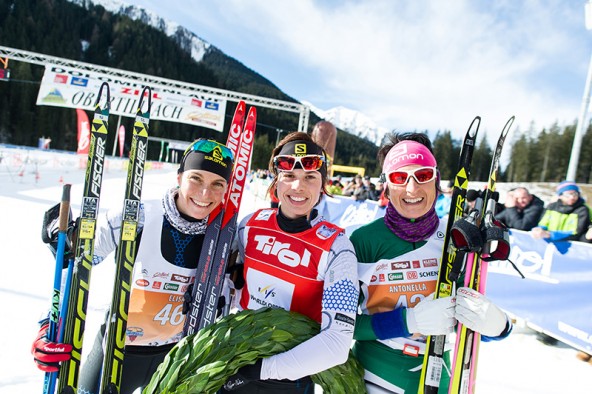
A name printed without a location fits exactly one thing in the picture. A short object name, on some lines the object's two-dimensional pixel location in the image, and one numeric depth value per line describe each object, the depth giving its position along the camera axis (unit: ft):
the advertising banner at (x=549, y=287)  13.23
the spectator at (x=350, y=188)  41.66
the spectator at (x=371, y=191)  34.71
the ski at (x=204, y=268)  6.17
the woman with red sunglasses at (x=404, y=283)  5.16
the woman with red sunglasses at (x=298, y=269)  4.66
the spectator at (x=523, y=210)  17.28
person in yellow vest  14.84
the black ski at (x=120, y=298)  6.09
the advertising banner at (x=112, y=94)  49.29
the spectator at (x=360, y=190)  33.95
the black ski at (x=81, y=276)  6.13
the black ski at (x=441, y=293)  5.24
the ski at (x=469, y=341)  5.43
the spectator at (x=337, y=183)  54.91
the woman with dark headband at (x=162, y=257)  6.29
